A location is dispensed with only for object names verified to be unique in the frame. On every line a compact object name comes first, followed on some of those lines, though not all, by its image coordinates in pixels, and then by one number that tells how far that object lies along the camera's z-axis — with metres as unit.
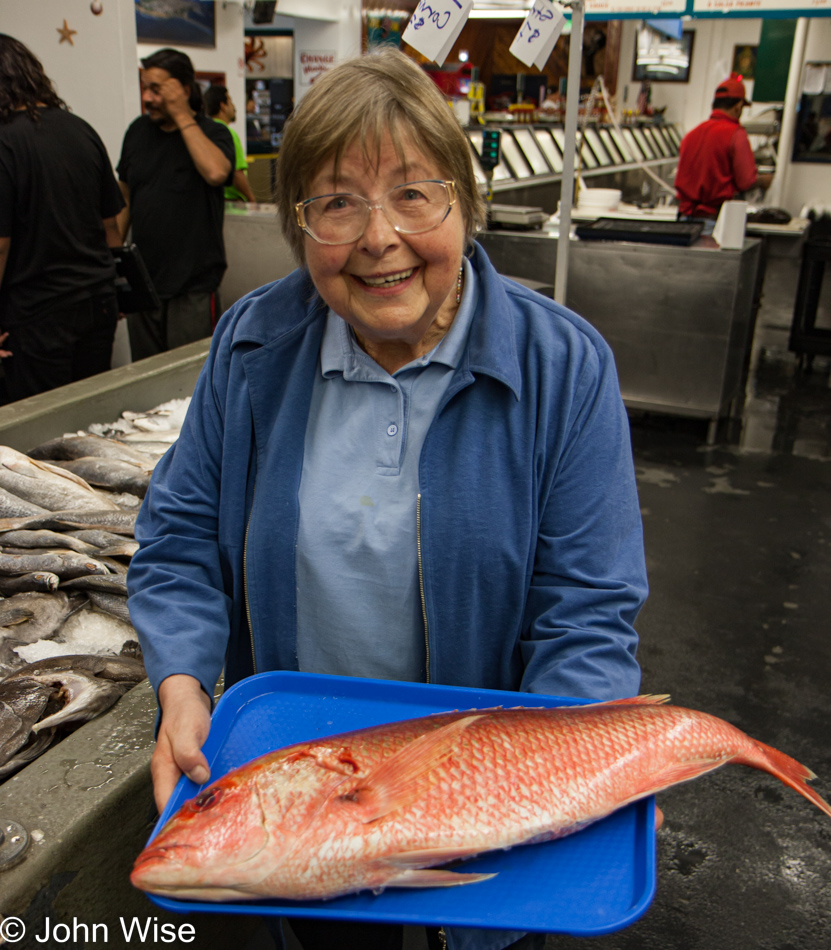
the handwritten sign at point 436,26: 3.10
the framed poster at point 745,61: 16.25
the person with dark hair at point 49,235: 3.40
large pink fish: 0.91
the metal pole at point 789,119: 9.97
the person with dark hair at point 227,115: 5.98
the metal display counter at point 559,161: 8.32
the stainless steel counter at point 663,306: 5.43
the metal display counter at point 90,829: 1.44
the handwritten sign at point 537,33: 3.73
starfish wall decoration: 5.52
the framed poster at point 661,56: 15.93
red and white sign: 10.01
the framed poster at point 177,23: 7.14
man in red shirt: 7.05
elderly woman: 1.19
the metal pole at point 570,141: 4.08
